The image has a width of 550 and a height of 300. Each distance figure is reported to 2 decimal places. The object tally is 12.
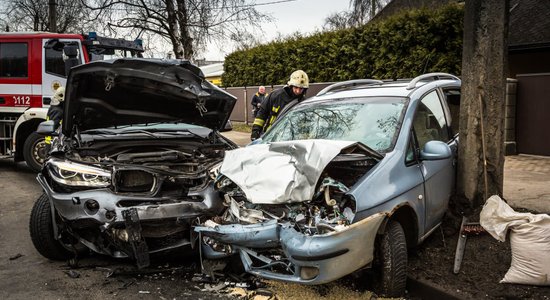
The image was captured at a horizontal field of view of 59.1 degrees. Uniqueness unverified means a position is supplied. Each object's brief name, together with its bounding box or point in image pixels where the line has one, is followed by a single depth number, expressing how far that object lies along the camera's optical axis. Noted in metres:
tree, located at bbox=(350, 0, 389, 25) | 29.92
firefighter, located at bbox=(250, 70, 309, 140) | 6.68
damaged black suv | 4.05
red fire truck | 9.53
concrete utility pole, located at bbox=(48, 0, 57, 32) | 18.89
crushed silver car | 3.21
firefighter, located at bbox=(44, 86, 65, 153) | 8.23
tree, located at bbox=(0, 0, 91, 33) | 28.00
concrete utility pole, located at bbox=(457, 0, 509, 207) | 4.43
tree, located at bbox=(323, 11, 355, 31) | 34.81
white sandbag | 3.47
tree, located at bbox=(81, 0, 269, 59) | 16.45
